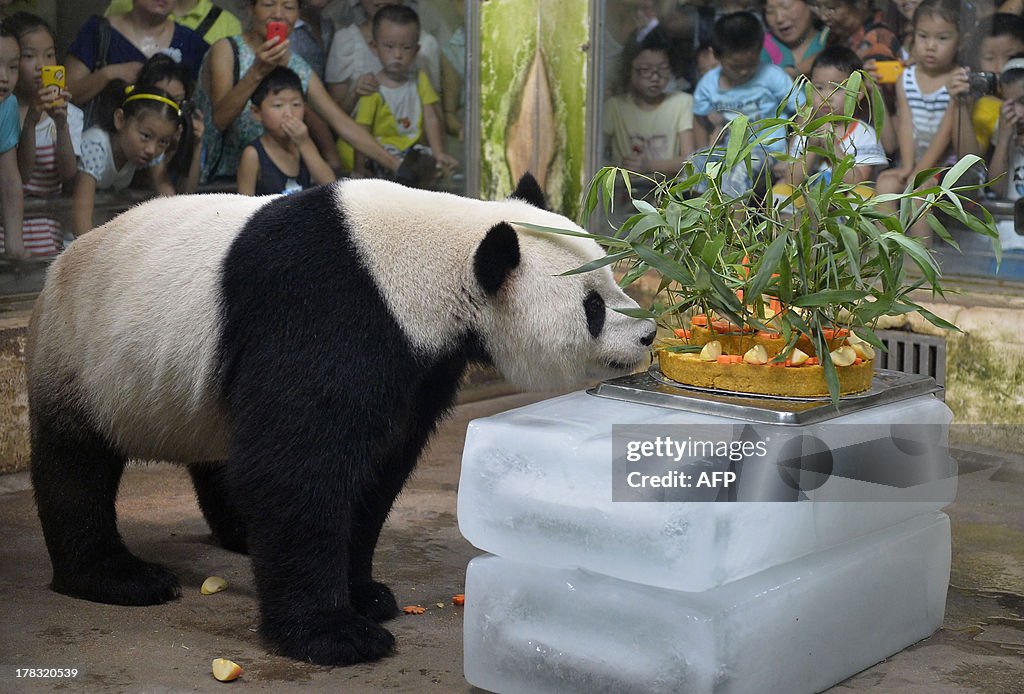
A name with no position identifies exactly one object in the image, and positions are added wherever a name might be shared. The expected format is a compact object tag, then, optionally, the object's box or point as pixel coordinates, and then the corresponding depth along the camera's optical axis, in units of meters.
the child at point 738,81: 7.14
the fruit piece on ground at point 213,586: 4.15
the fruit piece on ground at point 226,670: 3.36
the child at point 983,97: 6.16
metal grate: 6.36
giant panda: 3.44
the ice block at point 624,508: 2.92
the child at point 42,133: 5.40
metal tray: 3.12
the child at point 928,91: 6.39
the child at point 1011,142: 6.15
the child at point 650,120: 7.48
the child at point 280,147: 6.39
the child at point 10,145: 5.31
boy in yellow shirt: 7.00
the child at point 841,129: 6.65
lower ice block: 2.96
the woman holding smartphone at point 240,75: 6.15
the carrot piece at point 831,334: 3.39
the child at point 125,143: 5.70
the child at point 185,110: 5.85
